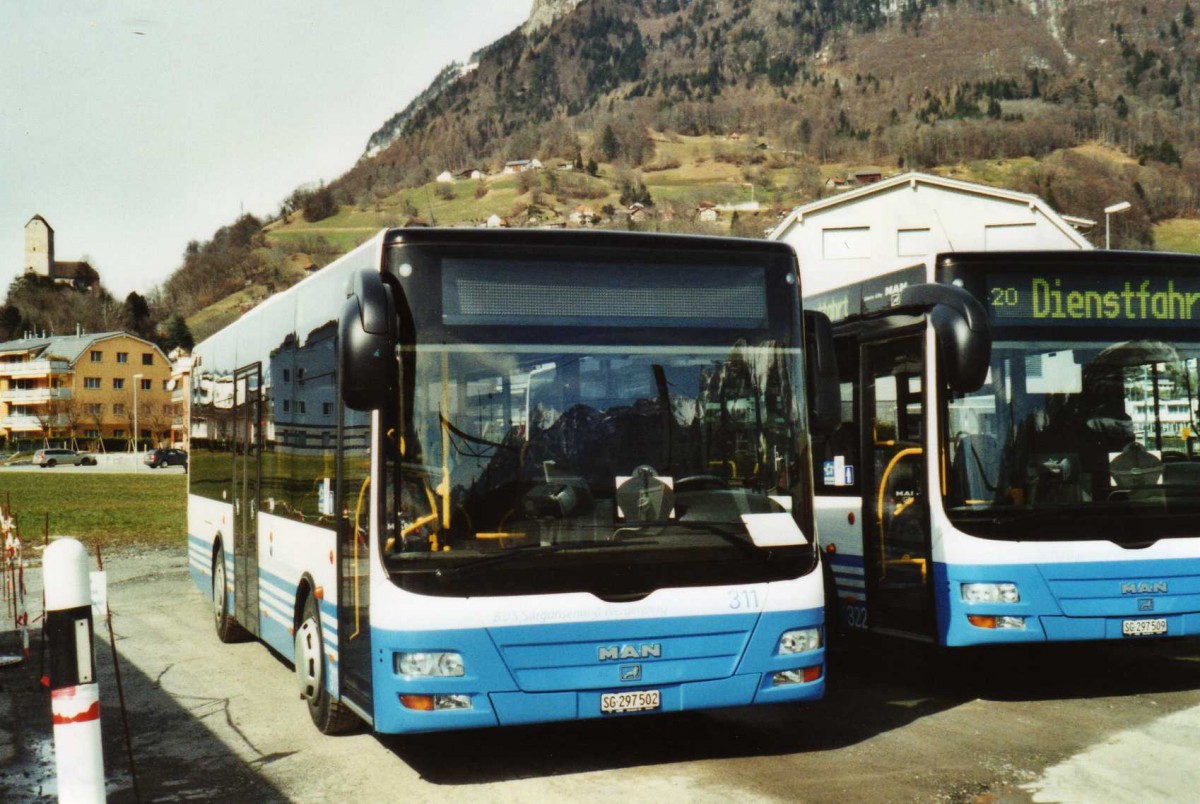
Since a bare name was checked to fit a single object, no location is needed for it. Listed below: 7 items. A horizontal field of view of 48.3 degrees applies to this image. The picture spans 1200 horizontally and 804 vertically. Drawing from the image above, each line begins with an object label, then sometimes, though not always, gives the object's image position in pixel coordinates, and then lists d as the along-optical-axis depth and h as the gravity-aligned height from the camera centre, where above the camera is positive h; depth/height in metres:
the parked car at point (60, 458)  94.50 -1.72
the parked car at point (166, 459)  91.94 -1.91
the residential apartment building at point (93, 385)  133.12 +5.04
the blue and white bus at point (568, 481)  6.64 -0.33
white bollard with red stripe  4.53 -0.83
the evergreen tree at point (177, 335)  149.25 +10.67
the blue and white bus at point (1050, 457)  8.84 -0.37
